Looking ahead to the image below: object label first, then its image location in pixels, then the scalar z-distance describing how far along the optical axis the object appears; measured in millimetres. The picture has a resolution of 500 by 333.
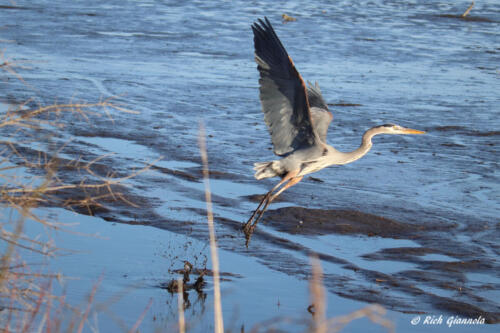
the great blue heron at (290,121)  12984
